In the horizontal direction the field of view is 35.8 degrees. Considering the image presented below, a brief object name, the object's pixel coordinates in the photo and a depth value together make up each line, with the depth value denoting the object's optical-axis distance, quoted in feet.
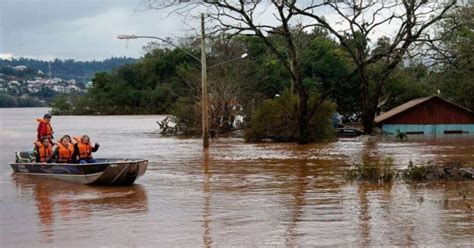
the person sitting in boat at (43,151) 76.43
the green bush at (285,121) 132.05
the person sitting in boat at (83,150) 71.15
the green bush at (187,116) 155.53
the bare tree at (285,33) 123.65
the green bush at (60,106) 402.31
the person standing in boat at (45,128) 84.53
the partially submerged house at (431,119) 154.20
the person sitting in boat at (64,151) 71.56
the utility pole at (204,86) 112.57
